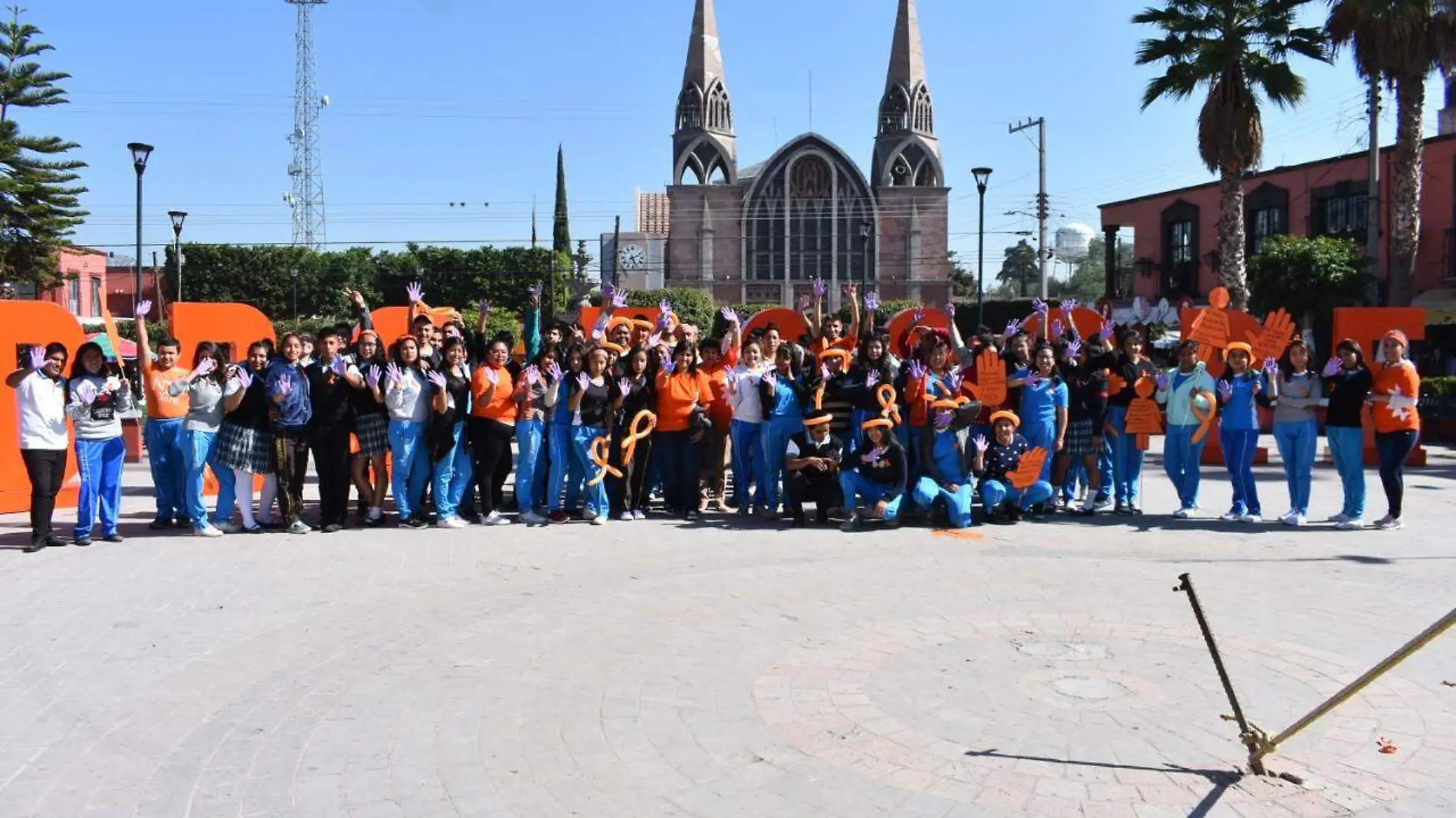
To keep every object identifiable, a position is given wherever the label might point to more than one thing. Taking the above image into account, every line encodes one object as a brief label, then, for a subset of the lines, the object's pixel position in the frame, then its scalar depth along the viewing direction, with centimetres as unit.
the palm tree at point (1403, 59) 2012
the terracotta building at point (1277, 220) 2956
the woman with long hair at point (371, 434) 999
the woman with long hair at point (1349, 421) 1012
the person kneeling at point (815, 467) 1027
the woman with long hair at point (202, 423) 964
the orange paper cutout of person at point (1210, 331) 1093
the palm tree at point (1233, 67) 2053
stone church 8244
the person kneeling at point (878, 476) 1014
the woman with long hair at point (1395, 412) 1001
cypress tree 9475
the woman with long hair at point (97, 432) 922
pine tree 3494
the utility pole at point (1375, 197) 2258
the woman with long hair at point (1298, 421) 1026
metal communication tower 6525
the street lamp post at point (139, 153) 2411
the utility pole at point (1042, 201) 4288
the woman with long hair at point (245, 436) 965
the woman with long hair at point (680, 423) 1075
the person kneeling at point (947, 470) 1009
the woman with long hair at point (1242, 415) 1045
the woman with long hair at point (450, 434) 996
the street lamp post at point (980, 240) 3087
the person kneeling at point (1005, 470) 1036
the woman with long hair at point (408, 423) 986
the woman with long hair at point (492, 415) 1012
